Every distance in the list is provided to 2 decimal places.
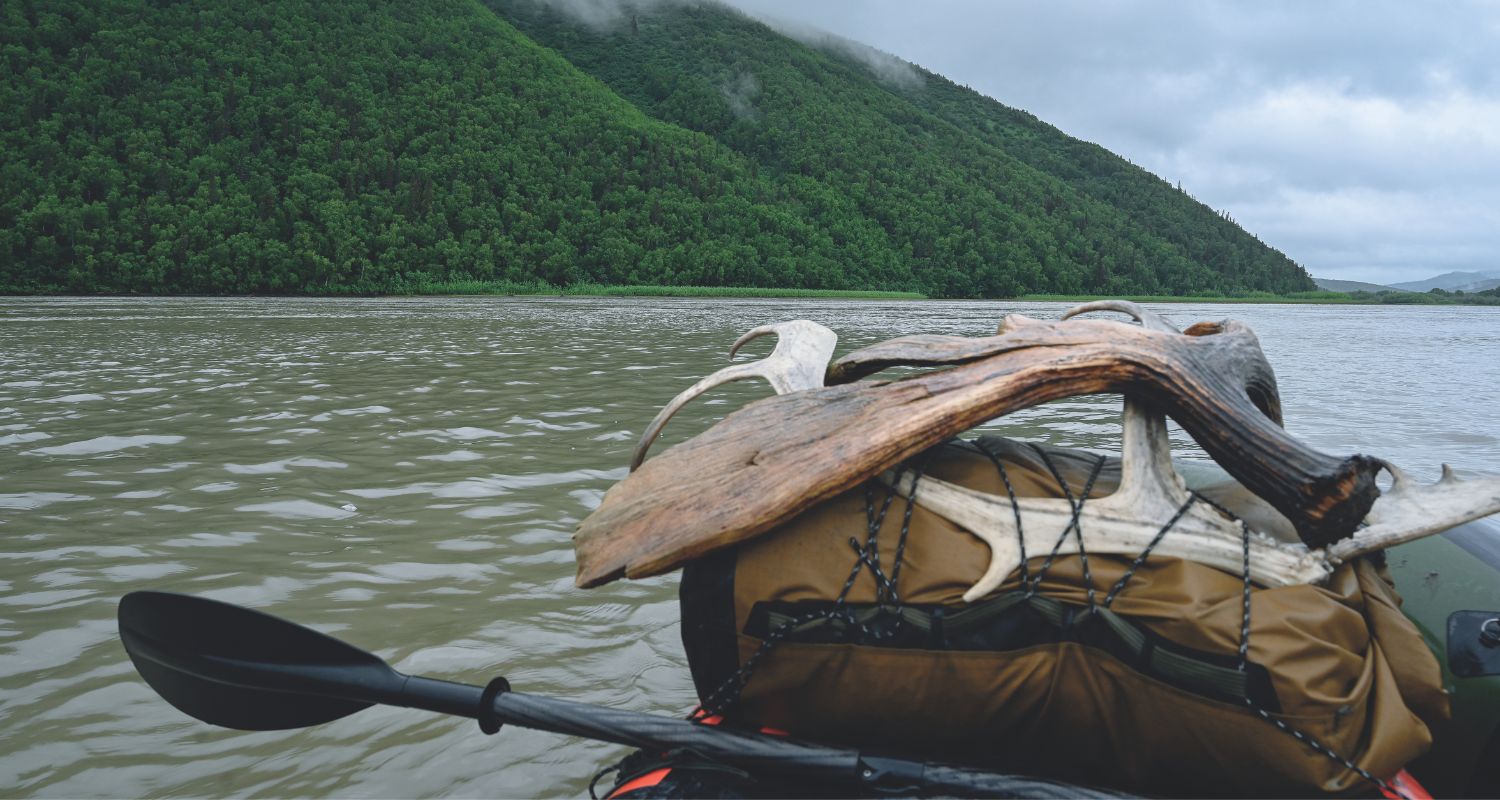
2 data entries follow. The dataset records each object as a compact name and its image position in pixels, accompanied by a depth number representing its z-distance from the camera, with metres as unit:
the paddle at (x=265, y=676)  2.07
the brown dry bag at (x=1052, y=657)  1.79
